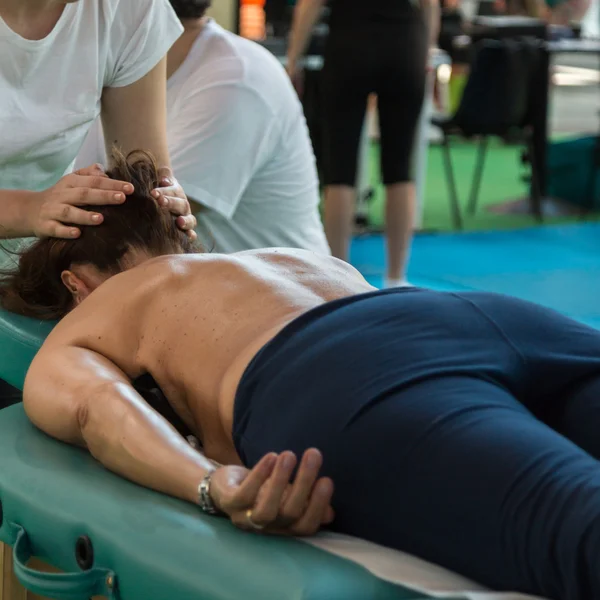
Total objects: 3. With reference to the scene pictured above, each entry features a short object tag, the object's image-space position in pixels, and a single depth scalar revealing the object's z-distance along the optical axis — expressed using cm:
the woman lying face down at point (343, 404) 227
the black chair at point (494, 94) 599
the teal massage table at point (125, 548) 227
